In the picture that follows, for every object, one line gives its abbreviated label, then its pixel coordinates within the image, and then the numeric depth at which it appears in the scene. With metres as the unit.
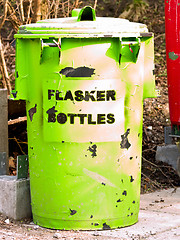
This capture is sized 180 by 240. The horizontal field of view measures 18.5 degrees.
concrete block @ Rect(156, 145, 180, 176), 5.34
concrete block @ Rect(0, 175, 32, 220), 3.91
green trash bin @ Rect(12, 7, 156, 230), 3.48
